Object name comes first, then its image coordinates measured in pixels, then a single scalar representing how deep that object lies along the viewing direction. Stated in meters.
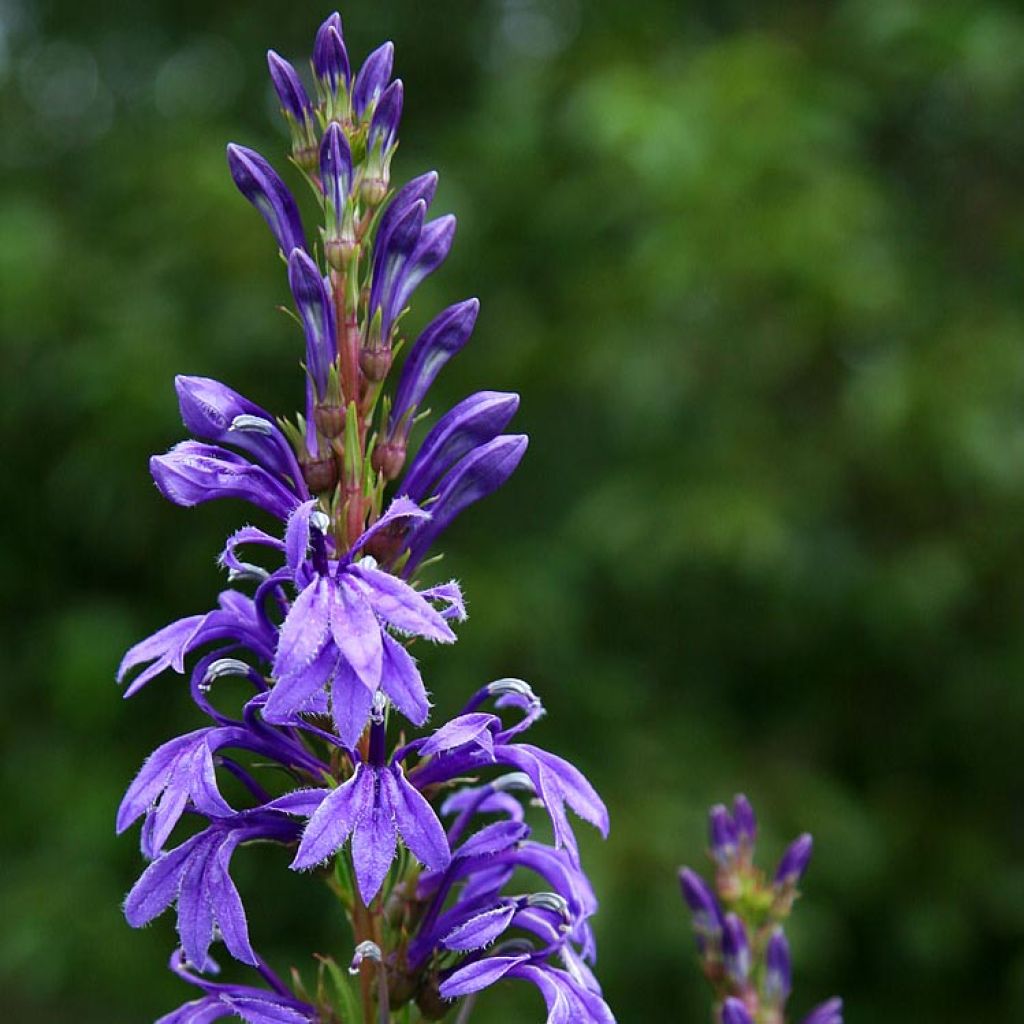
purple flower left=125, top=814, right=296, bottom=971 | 0.40
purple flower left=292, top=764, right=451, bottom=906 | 0.39
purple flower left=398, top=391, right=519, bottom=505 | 0.42
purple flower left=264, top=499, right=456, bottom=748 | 0.39
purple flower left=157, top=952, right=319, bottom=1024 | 0.40
